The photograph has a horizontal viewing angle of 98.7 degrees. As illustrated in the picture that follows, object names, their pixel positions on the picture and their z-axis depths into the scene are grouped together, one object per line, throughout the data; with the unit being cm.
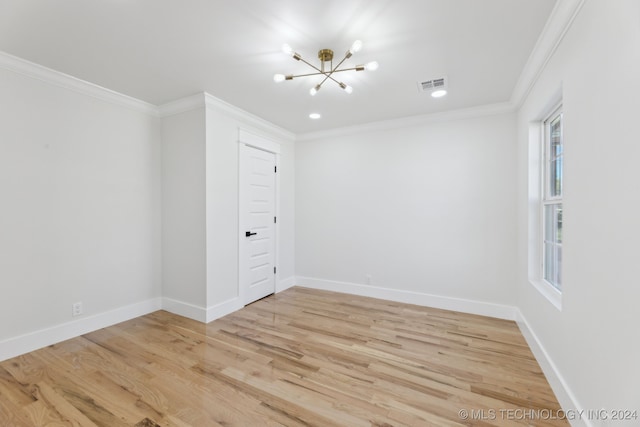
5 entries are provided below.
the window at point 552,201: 240
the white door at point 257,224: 384
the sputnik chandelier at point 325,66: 210
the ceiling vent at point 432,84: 282
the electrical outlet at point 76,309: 288
